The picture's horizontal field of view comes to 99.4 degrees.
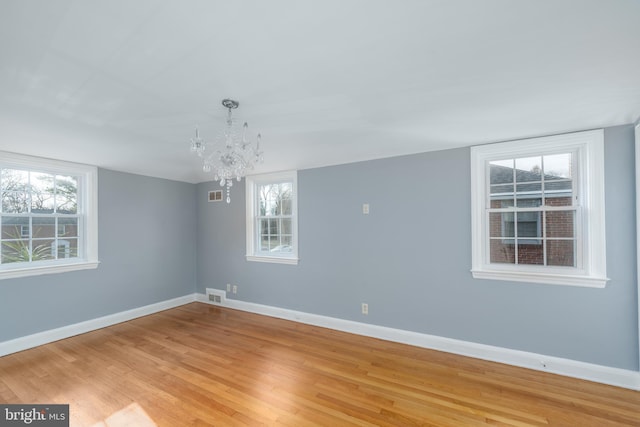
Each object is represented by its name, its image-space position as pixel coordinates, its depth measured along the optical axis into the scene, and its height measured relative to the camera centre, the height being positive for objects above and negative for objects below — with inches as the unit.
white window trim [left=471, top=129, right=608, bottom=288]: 94.3 +0.6
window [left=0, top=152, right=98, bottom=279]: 119.3 +0.6
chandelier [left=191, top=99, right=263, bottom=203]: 78.7 +17.8
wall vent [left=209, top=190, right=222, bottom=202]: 184.9 +13.6
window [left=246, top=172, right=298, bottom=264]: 158.7 -1.9
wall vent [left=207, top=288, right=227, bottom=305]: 181.1 -54.4
